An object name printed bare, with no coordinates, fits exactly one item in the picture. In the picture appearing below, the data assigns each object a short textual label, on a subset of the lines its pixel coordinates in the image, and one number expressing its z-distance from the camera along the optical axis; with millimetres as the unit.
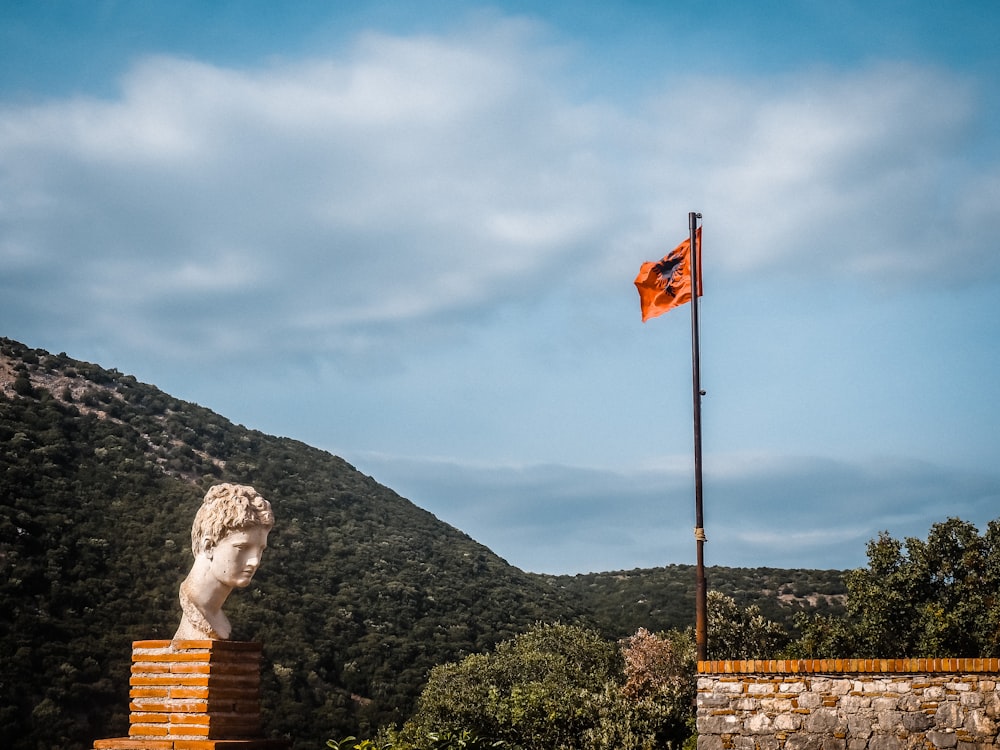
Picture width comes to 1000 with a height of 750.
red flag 15312
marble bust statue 8484
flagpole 13641
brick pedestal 8078
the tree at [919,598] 24688
